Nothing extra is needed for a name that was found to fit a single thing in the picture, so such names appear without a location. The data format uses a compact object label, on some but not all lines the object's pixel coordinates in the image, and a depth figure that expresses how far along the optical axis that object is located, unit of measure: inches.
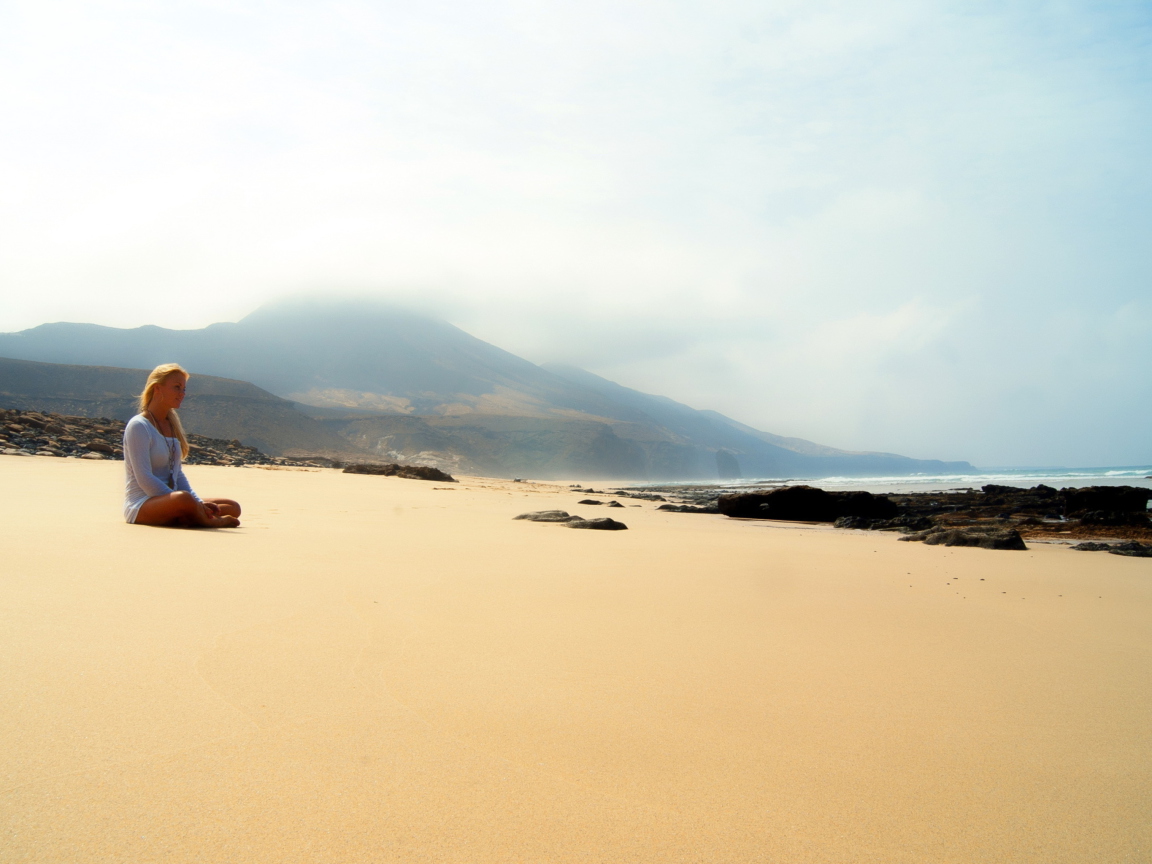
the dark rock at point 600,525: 268.7
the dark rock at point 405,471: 738.2
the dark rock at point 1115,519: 432.7
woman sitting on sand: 166.2
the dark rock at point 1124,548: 264.2
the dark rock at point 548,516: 284.8
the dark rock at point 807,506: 561.0
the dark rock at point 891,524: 433.7
